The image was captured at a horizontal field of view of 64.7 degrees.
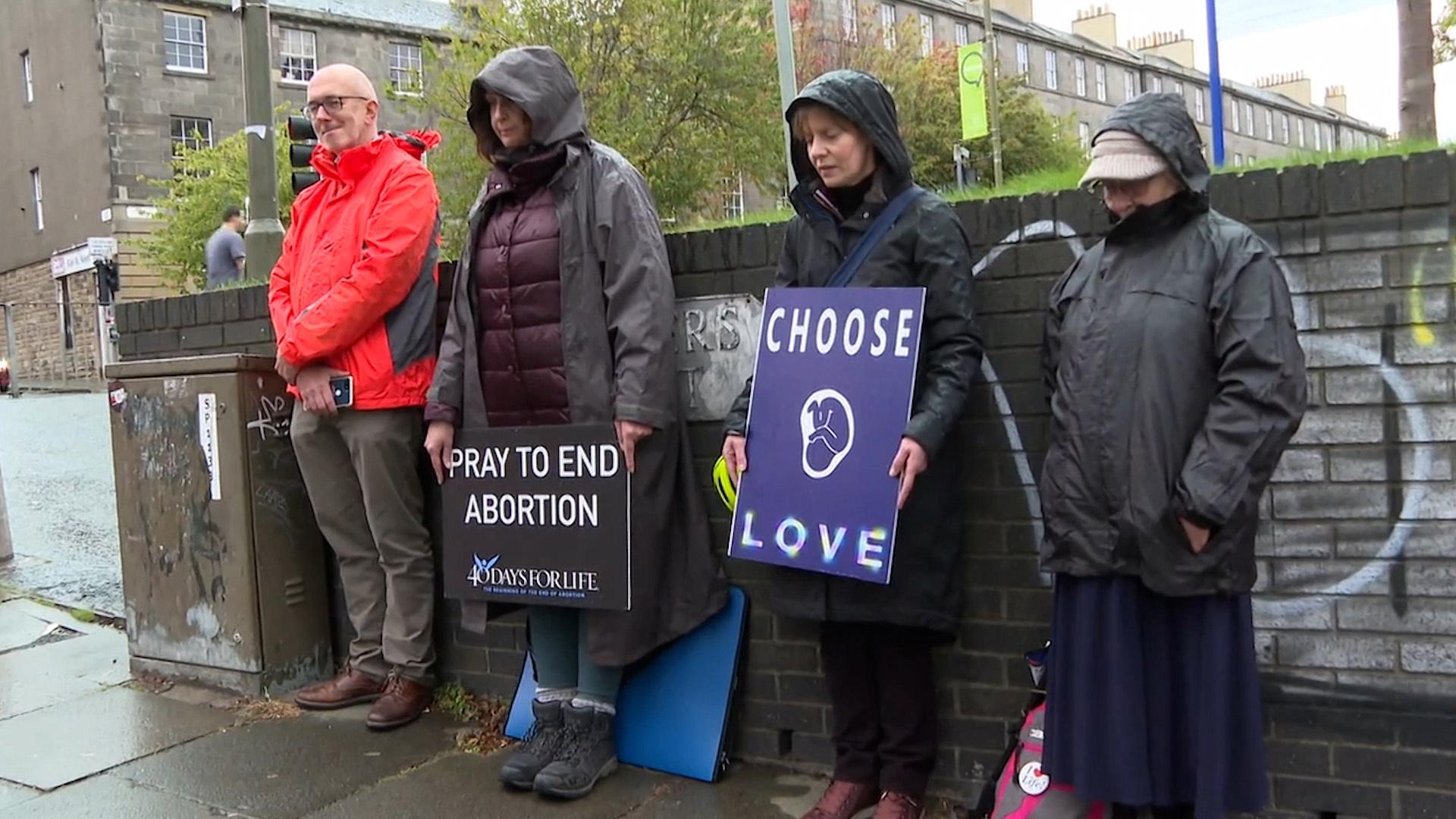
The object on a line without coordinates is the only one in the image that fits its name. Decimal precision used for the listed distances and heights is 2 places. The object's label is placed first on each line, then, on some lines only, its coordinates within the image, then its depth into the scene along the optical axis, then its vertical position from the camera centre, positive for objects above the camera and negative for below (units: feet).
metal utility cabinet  14.32 -1.23
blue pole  16.34 +4.58
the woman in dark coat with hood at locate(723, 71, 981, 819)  9.64 -0.63
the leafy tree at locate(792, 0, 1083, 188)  106.11 +28.34
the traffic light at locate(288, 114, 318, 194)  23.90 +6.02
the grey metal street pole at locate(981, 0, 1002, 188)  93.66 +25.57
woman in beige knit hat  7.67 -0.74
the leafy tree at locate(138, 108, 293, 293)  85.51 +17.40
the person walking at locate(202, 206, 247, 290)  38.50 +5.94
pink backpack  8.65 -3.17
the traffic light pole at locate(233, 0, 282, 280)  25.20 +6.34
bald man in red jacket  12.83 +0.67
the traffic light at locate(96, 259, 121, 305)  103.60 +14.26
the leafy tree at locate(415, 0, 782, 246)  70.23 +20.32
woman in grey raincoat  11.30 +0.56
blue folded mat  11.73 -3.13
